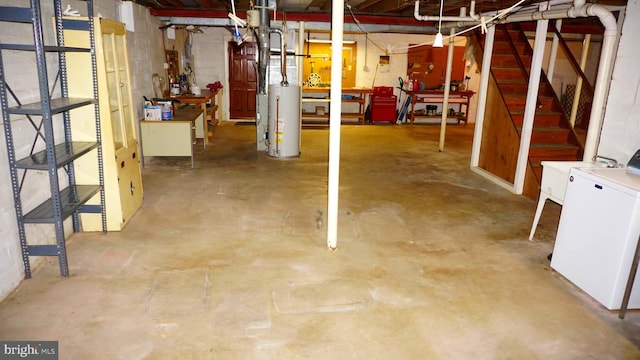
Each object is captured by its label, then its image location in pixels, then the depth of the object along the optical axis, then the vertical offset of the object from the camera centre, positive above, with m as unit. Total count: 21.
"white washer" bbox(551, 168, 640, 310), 2.82 -0.98
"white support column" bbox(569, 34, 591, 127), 7.48 +0.01
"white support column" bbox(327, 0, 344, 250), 3.27 -0.25
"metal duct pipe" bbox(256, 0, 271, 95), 6.73 +0.53
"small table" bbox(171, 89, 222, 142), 7.64 -0.50
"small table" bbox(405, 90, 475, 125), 10.62 -0.36
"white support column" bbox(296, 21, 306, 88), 7.63 +0.72
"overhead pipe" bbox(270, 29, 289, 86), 6.77 +0.38
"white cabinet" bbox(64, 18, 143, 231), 3.72 -0.43
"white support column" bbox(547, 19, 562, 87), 6.62 +0.55
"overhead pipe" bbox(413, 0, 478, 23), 5.28 +0.80
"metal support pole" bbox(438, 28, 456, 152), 7.18 -0.13
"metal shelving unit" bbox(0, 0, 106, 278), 2.84 -0.55
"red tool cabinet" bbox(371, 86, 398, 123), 10.64 -0.55
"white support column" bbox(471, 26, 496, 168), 6.10 -0.12
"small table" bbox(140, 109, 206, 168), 6.01 -0.86
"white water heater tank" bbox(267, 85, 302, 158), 6.73 -0.68
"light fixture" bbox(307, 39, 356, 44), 10.16 +0.89
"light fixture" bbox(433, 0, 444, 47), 3.97 +0.37
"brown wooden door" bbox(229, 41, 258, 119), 10.36 -0.07
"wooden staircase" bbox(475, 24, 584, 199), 5.67 -0.48
